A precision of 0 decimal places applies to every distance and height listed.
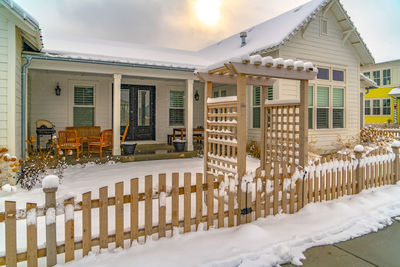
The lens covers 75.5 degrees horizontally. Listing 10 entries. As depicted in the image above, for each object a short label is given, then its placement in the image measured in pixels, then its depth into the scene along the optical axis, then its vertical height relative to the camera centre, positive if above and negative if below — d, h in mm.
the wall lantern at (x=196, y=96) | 11737 +1481
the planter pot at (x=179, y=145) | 8531 -548
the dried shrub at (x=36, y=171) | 5199 -935
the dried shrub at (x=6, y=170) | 5016 -826
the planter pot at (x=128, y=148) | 7699 -584
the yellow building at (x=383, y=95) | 21375 +2853
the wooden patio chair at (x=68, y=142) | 7060 -379
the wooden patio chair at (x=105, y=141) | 7613 -387
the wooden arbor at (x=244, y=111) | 3510 +292
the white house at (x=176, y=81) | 7984 +1732
